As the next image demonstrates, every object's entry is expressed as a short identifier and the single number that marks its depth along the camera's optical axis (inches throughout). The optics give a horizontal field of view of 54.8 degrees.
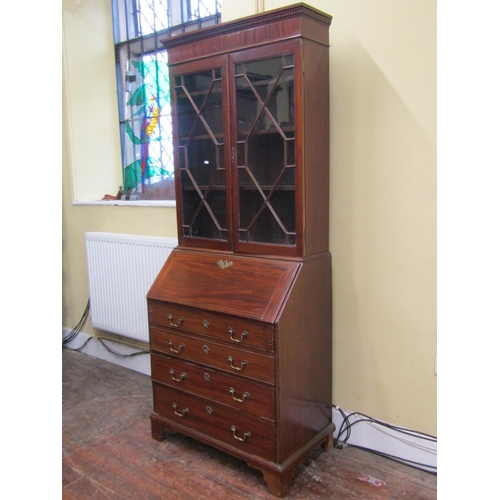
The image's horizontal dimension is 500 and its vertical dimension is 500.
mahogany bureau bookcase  74.8
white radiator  114.1
